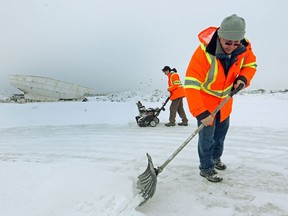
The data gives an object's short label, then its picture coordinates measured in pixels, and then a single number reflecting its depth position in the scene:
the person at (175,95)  6.95
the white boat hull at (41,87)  29.56
